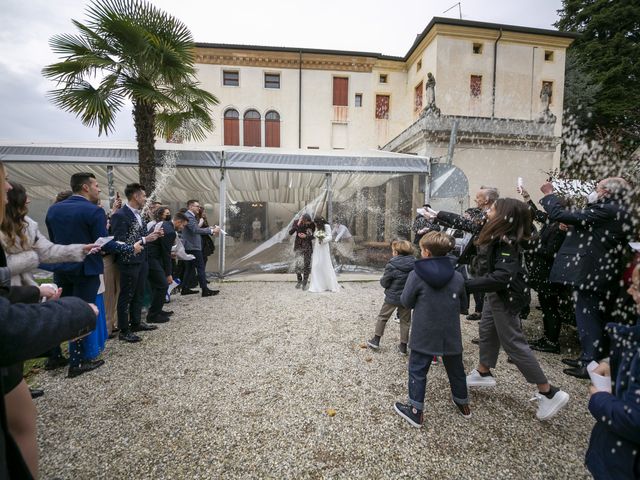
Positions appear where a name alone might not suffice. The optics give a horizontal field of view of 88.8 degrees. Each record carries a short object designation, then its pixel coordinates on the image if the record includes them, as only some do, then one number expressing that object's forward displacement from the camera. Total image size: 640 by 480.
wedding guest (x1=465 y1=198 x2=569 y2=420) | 2.75
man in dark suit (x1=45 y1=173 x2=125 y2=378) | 3.44
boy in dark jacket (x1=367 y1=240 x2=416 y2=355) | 3.96
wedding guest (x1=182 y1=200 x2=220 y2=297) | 6.73
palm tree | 6.43
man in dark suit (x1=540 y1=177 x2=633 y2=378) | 3.24
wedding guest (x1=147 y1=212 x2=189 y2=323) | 5.04
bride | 7.54
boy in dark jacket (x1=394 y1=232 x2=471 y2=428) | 2.67
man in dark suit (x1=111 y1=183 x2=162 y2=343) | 4.31
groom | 7.82
